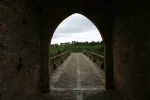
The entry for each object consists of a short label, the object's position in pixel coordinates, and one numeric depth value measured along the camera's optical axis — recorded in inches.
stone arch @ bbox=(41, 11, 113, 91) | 229.8
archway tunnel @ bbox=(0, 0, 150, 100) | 128.1
